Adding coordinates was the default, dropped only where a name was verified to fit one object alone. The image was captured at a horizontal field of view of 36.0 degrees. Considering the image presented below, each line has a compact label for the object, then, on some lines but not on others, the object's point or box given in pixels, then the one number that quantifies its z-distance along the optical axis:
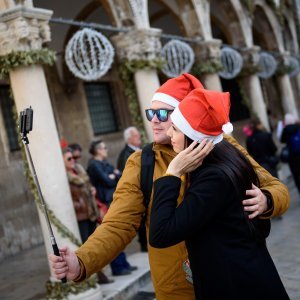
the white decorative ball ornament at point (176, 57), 8.41
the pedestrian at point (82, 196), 5.52
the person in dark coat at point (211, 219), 1.89
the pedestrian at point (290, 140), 8.36
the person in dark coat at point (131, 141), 5.93
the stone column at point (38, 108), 4.97
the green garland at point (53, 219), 5.07
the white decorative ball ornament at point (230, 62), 10.46
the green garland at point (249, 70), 11.75
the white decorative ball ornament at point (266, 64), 12.48
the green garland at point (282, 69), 14.38
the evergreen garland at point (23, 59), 4.93
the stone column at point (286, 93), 14.60
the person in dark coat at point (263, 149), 8.19
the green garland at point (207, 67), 9.60
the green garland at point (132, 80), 7.52
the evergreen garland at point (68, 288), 5.02
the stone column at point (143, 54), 7.50
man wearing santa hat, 2.05
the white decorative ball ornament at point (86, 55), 6.23
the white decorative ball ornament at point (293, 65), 14.73
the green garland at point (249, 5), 11.62
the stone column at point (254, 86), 11.74
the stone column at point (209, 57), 9.63
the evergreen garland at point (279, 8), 13.64
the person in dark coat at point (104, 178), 5.71
